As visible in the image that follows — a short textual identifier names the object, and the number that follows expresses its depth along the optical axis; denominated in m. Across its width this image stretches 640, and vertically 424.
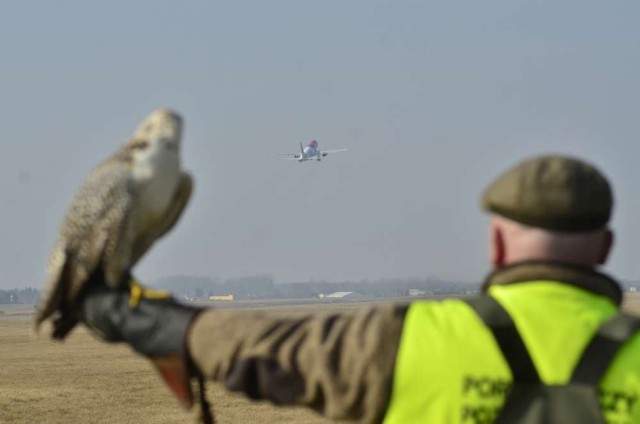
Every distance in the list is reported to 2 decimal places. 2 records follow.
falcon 4.96
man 4.59
